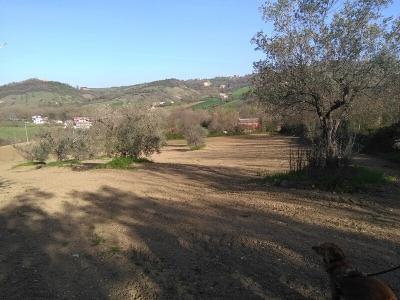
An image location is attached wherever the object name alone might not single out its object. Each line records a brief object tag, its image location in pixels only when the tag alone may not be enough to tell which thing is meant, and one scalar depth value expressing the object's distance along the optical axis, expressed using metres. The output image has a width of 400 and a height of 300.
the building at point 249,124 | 80.75
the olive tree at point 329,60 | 12.62
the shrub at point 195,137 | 57.59
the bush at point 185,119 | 81.19
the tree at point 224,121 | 84.00
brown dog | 3.41
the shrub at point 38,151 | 36.19
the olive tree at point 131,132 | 27.41
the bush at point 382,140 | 26.66
